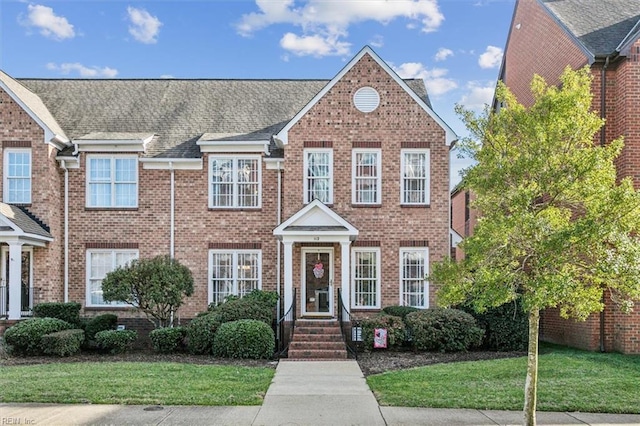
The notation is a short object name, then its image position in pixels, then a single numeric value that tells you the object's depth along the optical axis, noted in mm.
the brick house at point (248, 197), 18078
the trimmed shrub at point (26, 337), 14625
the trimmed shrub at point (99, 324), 16219
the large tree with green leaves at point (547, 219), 7363
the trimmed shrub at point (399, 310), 16797
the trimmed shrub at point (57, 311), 16609
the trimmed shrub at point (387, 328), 15539
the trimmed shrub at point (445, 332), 15305
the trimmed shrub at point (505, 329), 15586
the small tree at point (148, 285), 15422
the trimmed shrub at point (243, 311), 15609
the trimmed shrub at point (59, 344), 14570
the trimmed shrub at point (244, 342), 14477
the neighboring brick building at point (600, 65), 14586
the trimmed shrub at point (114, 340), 14953
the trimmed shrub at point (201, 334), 14953
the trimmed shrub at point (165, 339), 15078
